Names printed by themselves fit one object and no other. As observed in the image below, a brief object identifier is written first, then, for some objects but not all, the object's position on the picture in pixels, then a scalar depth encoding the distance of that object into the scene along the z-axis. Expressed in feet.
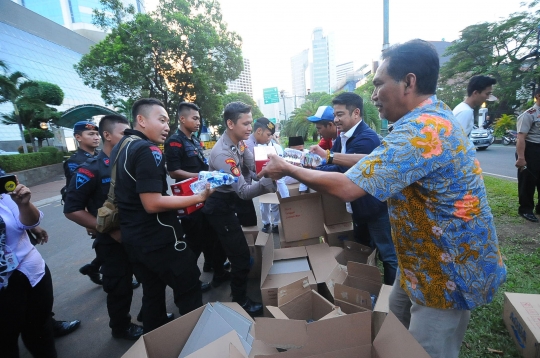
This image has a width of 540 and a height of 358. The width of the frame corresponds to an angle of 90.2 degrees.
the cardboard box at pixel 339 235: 9.07
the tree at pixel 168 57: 50.96
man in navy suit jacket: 7.47
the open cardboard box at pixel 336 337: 3.17
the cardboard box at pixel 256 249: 9.51
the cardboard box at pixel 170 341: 4.28
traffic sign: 83.97
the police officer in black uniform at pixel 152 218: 5.32
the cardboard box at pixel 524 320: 5.13
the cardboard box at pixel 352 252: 8.32
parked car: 41.14
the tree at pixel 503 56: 62.49
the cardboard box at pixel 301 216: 8.79
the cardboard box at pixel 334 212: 9.04
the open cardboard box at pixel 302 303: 5.93
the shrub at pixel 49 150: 49.39
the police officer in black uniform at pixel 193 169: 10.01
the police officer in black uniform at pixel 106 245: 7.30
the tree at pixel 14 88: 40.61
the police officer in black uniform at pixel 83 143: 9.18
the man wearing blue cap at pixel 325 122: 10.66
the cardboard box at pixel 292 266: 6.85
